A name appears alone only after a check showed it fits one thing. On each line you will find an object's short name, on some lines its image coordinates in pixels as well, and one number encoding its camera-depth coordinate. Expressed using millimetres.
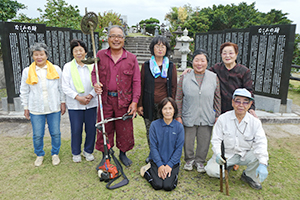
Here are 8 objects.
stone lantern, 11102
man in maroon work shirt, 2988
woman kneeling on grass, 2814
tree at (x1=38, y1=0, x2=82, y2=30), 9191
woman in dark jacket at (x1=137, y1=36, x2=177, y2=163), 3043
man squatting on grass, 2664
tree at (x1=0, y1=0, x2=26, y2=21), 8594
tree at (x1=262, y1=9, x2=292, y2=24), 19453
